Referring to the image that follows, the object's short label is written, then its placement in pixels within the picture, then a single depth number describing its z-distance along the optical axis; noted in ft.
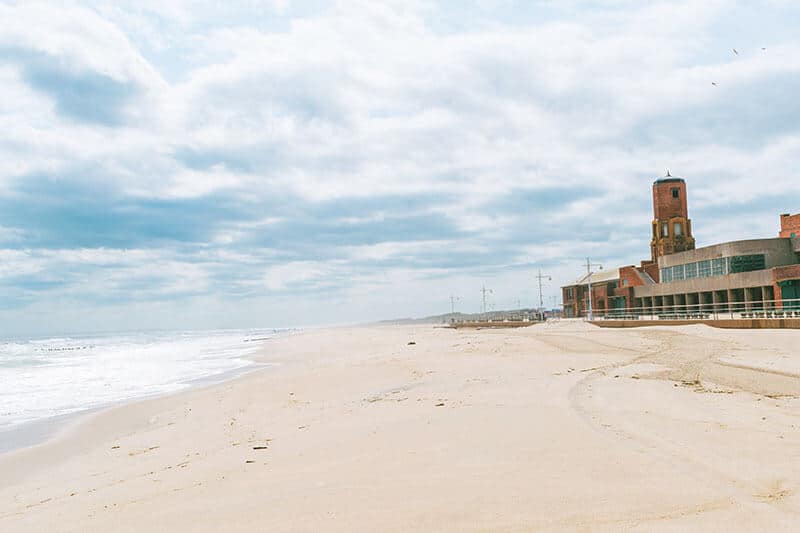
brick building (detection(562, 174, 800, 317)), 135.95
